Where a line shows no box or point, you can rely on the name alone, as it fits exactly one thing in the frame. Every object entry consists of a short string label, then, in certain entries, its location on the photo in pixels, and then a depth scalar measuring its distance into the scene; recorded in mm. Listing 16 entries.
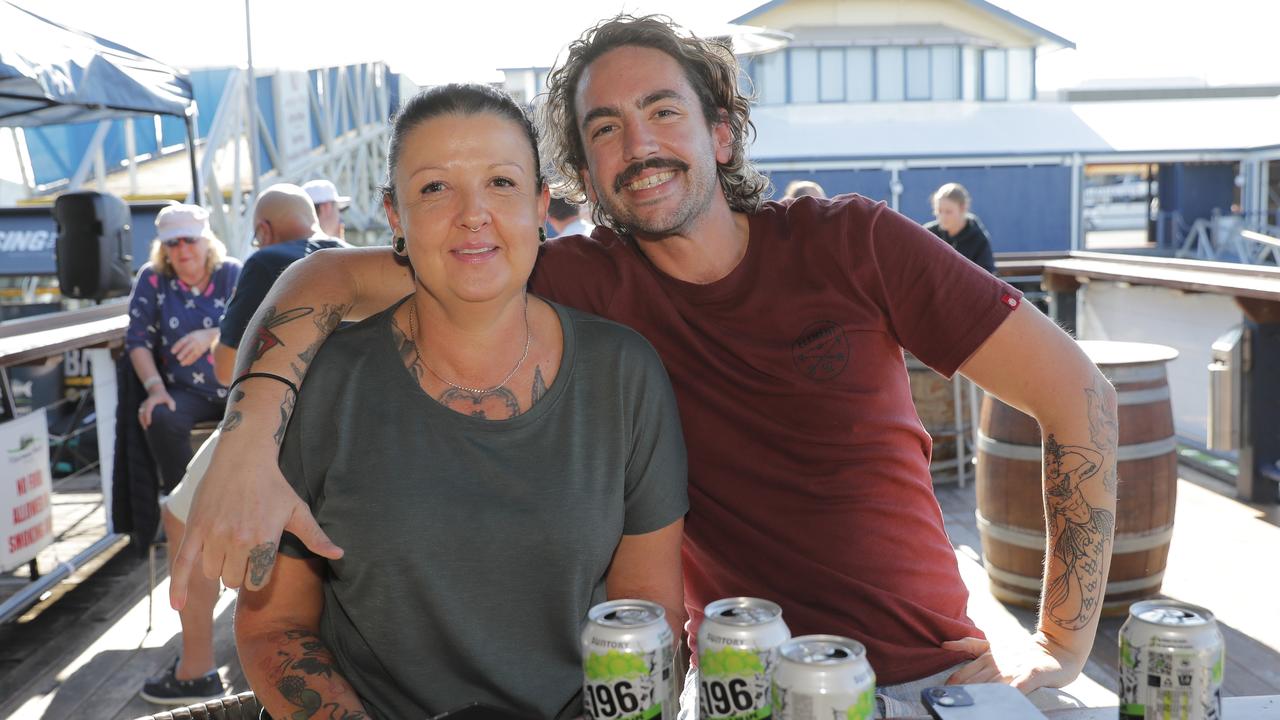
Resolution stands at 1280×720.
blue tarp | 5020
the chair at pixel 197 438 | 4371
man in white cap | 5840
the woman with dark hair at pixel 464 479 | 1596
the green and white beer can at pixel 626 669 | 1114
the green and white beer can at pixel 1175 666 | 1099
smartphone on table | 1167
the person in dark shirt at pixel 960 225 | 8023
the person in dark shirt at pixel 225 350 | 3490
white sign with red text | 4273
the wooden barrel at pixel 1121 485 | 3990
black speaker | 6316
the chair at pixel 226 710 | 1661
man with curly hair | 1860
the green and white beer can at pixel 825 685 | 1016
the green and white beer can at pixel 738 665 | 1115
